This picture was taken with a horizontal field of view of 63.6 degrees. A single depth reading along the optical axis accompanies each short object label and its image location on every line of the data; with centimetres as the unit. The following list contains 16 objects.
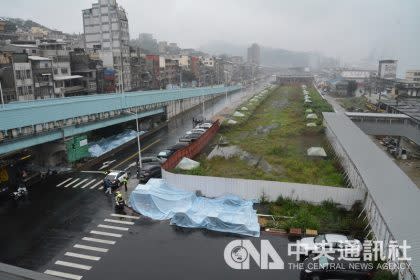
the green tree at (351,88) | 12119
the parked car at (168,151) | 3574
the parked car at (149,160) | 3413
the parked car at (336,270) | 1590
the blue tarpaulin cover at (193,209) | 2106
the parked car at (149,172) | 2994
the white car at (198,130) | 4684
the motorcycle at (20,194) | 2652
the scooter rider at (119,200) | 2430
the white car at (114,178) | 2789
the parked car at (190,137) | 4257
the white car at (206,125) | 5000
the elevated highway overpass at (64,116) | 2802
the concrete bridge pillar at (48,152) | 3412
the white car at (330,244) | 1734
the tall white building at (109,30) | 8668
